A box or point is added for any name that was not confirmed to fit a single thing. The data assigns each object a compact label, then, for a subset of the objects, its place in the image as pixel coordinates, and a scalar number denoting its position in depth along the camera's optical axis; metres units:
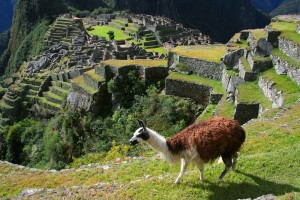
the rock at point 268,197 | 5.06
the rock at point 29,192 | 7.24
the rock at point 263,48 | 14.35
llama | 6.22
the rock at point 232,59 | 15.23
